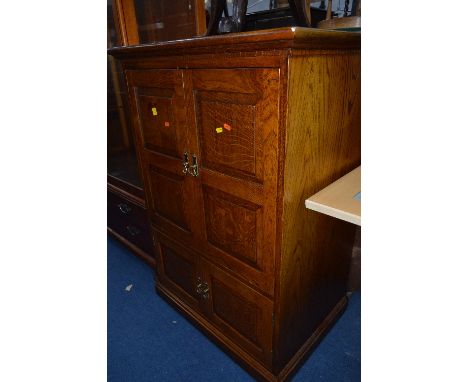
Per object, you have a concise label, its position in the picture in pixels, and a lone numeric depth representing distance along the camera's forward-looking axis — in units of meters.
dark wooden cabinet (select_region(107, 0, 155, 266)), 2.00
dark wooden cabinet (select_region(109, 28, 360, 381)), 0.90
